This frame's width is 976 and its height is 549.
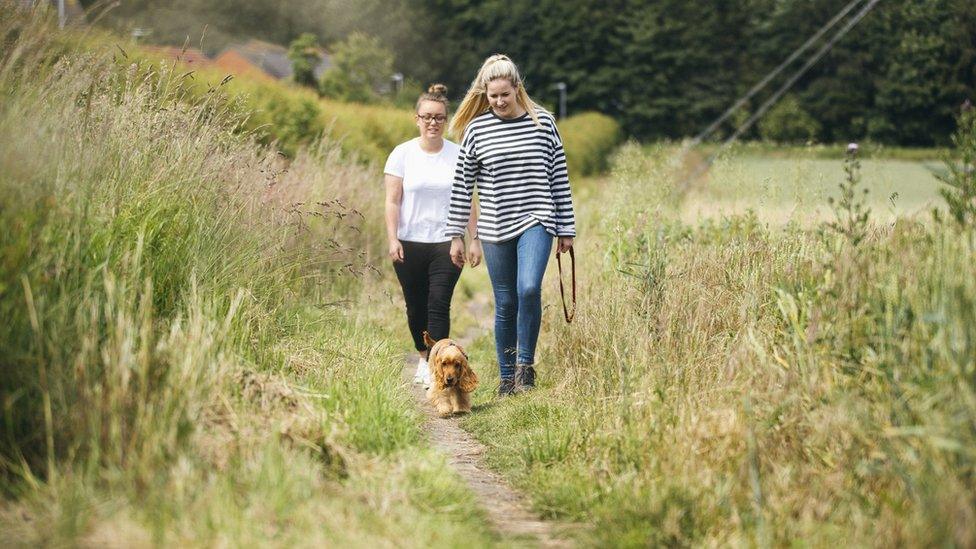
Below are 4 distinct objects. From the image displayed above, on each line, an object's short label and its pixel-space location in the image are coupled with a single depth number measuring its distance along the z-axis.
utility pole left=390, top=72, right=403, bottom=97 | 54.58
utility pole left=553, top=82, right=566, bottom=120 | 56.86
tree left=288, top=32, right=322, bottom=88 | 43.12
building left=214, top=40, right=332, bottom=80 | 57.09
